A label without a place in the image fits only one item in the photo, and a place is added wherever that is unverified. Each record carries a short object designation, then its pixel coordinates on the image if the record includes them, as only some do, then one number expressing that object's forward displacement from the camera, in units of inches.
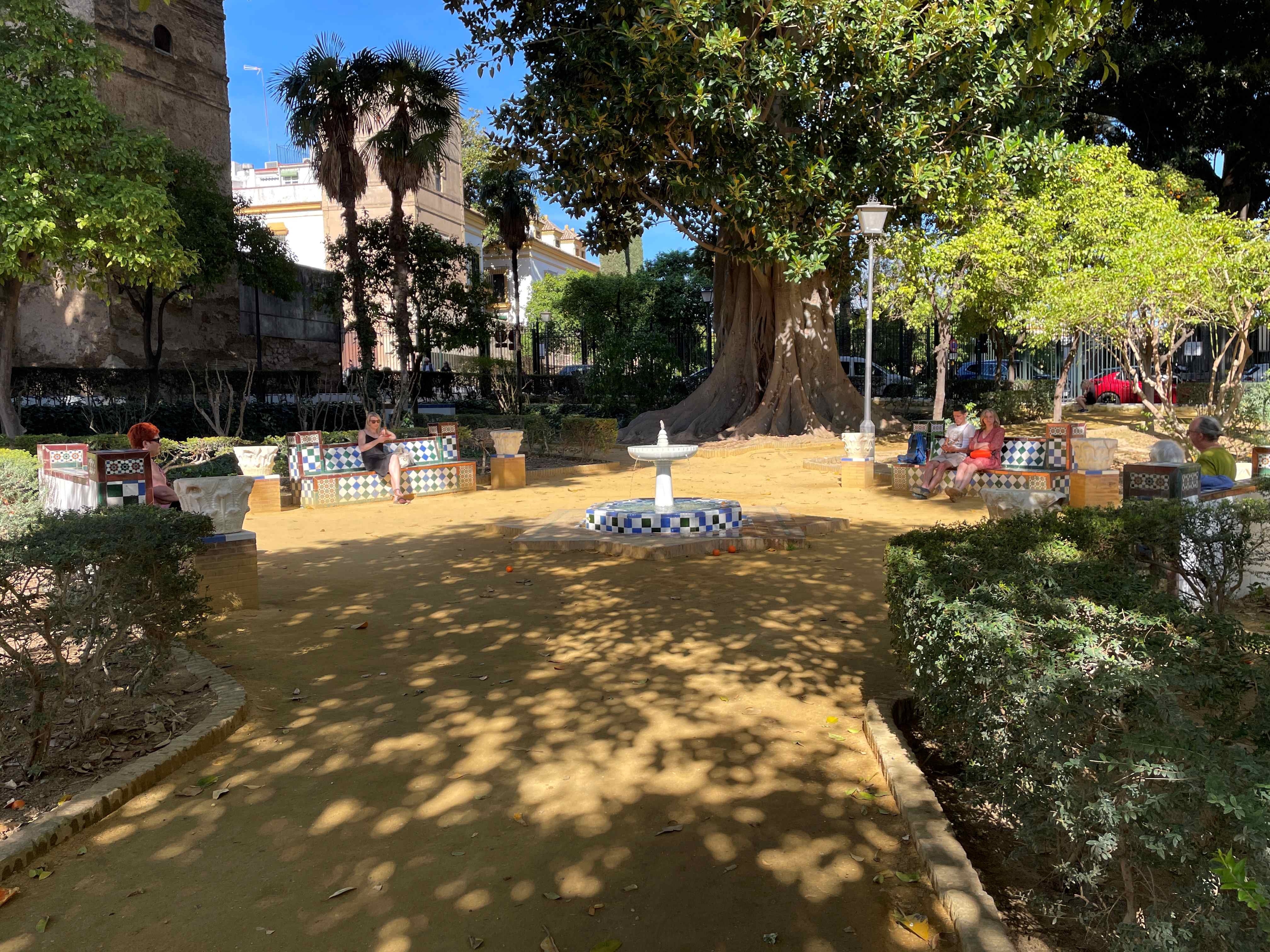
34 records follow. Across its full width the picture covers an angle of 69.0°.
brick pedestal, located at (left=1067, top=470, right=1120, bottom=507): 378.9
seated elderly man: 258.7
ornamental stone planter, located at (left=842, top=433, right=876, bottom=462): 506.6
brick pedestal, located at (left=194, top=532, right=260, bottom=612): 249.3
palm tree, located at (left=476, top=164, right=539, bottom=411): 1228.5
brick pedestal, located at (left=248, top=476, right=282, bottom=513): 453.4
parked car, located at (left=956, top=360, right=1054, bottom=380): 1175.0
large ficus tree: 591.8
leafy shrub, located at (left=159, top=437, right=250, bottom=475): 476.4
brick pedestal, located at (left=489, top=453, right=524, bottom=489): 540.4
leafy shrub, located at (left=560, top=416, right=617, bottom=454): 675.4
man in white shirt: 442.9
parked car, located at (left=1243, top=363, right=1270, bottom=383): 955.3
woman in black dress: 474.6
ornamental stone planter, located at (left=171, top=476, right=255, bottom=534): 253.4
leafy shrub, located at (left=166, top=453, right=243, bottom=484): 428.5
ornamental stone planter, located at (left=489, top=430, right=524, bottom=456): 535.5
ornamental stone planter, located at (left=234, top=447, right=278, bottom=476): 449.1
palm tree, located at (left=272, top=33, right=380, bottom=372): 796.0
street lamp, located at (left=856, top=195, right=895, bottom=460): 535.5
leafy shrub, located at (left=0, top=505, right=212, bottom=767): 142.3
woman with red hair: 300.4
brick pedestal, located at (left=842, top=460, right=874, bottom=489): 505.7
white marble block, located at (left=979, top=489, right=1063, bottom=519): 321.4
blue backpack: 479.2
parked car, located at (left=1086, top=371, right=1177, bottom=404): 1043.3
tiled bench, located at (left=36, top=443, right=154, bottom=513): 258.2
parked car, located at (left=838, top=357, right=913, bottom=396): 1085.8
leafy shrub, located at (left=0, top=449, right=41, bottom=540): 346.3
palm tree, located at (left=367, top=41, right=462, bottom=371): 796.0
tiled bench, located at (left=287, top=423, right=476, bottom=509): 467.8
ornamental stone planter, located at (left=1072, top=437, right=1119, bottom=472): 385.4
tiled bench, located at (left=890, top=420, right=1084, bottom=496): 410.6
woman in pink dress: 430.6
